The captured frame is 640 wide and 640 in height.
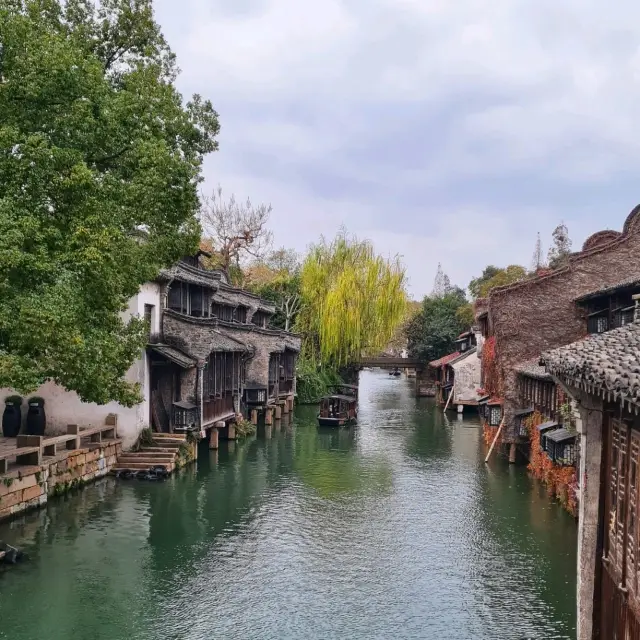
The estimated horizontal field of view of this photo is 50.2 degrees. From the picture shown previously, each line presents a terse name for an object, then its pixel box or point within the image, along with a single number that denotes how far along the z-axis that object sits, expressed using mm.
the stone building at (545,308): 25781
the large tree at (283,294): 53500
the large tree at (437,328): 59250
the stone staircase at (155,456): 23453
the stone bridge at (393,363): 56088
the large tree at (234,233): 53219
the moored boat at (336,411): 38288
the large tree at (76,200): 14117
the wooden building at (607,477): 6309
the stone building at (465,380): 46094
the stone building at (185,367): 24188
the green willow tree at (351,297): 47531
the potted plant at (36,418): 23250
